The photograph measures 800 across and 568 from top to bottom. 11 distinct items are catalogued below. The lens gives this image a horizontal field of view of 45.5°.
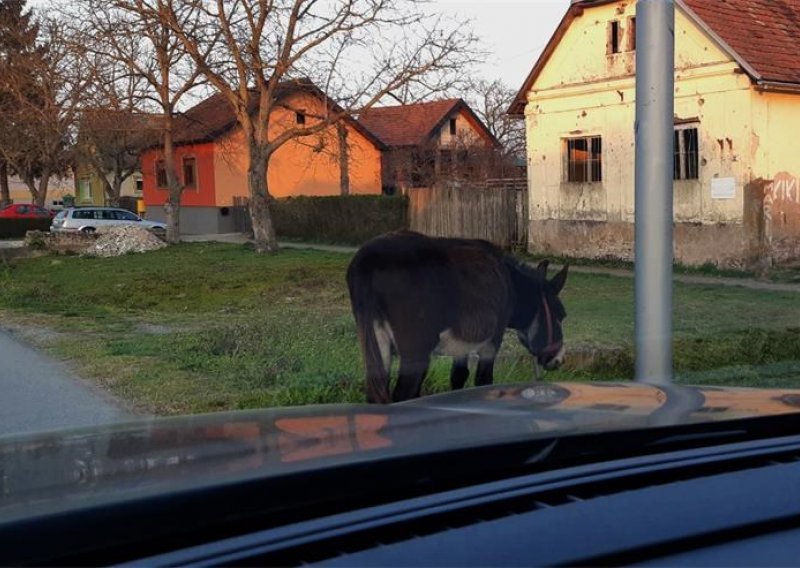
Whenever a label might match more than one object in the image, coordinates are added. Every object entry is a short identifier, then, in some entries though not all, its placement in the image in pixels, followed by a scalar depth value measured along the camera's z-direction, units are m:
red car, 48.75
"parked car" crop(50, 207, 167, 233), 36.16
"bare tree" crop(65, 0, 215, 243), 23.03
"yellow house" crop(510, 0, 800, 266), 19.23
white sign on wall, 19.44
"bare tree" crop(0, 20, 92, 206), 25.22
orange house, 34.78
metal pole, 5.58
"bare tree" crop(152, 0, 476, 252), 22.80
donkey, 6.43
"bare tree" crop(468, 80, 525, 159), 41.75
